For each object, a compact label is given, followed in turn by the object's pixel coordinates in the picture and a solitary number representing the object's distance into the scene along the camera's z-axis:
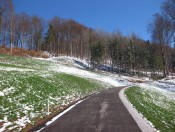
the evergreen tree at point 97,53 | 55.32
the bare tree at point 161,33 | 33.03
